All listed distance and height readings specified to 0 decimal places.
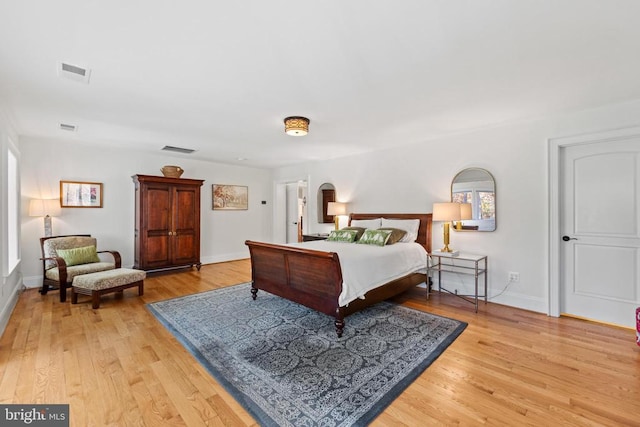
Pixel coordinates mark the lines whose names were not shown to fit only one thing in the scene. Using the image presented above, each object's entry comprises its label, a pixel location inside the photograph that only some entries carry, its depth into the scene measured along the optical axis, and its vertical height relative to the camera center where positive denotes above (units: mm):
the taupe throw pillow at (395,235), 4070 -308
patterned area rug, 1824 -1179
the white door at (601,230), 2996 -178
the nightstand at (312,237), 5474 -455
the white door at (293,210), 7867 +91
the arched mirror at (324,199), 5977 +296
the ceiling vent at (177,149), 5035 +1147
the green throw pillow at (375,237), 3988 -334
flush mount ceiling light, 3365 +1034
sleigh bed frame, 2867 -775
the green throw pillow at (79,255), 4098 -609
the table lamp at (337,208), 5473 +102
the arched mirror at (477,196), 3824 +239
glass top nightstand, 3696 -729
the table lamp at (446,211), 3775 +34
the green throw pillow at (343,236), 4434 -348
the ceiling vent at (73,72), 2207 +1112
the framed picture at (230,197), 6607 +382
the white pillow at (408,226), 4273 -189
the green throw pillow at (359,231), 4529 -276
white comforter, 2895 -578
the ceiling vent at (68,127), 3751 +1136
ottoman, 3514 -879
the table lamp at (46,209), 4227 +57
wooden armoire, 5055 -172
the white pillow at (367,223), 4742 -160
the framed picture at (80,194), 4691 +311
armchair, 3814 -670
